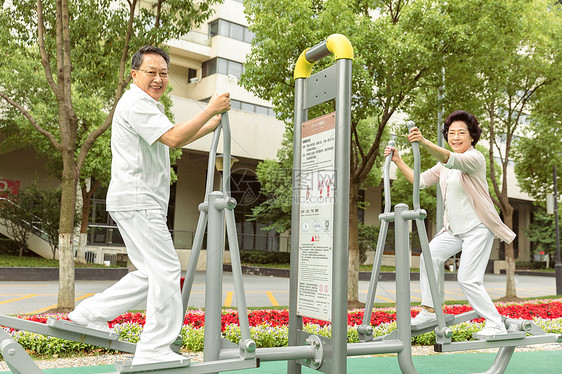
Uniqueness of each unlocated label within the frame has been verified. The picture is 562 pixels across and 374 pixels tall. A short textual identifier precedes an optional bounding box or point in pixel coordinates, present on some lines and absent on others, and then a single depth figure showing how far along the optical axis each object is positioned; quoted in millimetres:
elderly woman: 4176
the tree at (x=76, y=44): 7387
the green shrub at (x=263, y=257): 24092
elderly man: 2775
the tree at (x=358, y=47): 9188
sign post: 3182
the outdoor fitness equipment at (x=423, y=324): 3863
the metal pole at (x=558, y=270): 14782
